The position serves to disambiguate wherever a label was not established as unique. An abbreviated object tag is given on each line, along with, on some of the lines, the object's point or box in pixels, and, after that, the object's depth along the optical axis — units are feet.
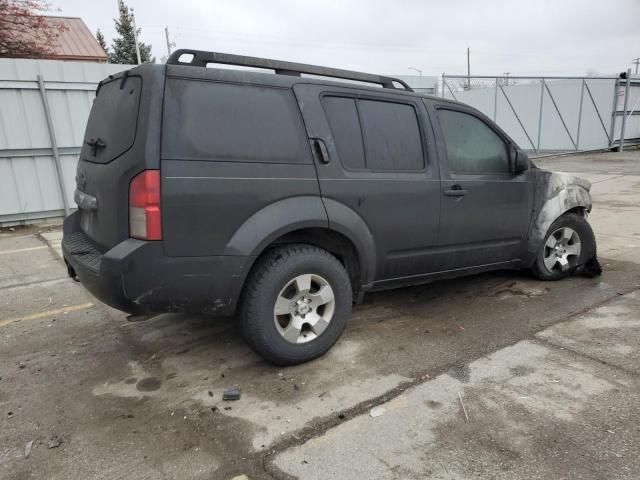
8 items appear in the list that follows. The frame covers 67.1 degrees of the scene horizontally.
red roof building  77.77
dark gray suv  8.93
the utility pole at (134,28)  117.70
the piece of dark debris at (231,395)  9.46
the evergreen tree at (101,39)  148.36
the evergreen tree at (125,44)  142.41
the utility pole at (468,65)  250.86
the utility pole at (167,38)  169.62
